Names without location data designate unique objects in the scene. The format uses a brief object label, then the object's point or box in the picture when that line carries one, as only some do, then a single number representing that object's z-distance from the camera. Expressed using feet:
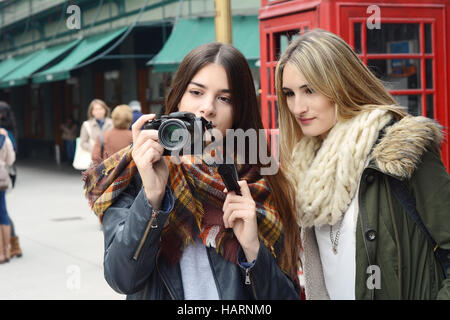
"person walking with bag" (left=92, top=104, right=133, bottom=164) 23.73
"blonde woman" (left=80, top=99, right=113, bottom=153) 27.76
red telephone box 14.47
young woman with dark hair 5.08
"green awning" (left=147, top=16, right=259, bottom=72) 32.71
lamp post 12.58
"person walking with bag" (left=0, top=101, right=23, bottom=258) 21.20
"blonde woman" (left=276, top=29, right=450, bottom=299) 5.72
